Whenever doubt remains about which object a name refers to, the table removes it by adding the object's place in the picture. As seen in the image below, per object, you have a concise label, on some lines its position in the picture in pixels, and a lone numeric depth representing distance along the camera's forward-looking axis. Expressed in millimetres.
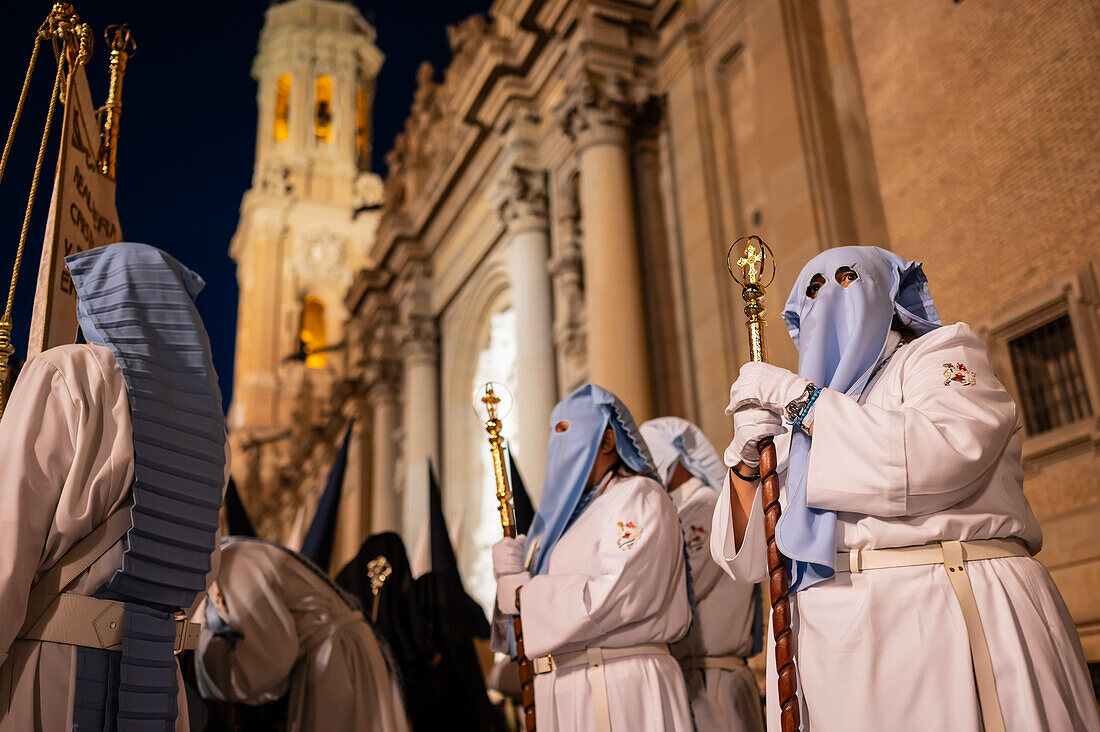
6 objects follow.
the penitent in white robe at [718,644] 4570
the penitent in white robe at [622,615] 3971
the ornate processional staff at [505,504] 4488
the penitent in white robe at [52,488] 2652
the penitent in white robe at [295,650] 4863
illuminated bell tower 34156
